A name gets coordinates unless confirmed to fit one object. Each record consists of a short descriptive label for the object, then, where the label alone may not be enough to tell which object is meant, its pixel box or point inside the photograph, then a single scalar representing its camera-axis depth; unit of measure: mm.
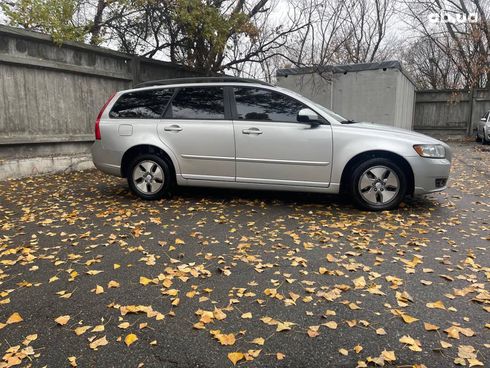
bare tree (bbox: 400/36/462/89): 30109
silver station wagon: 5082
